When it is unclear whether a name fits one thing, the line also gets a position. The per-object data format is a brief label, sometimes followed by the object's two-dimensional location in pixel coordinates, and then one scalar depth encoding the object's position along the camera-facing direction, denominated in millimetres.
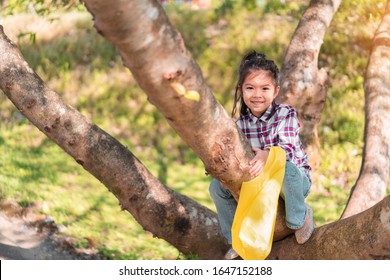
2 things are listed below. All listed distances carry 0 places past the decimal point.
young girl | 3578
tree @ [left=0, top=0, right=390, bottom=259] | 2355
